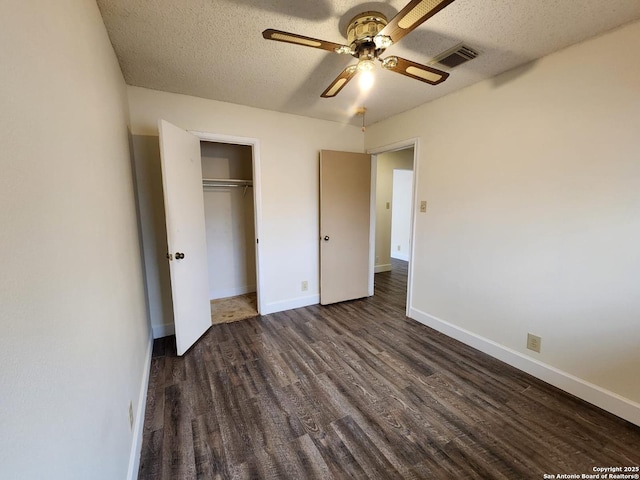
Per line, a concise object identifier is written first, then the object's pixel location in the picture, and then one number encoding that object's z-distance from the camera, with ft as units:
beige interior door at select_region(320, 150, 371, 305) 10.78
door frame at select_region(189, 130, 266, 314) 8.92
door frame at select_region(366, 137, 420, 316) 9.41
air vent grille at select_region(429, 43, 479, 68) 5.88
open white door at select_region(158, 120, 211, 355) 7.04
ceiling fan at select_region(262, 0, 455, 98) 3.86
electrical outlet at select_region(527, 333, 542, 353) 6.63
